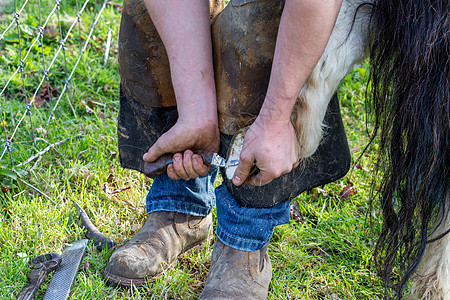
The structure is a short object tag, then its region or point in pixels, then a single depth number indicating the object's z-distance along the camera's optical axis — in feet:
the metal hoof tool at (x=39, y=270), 5.21
